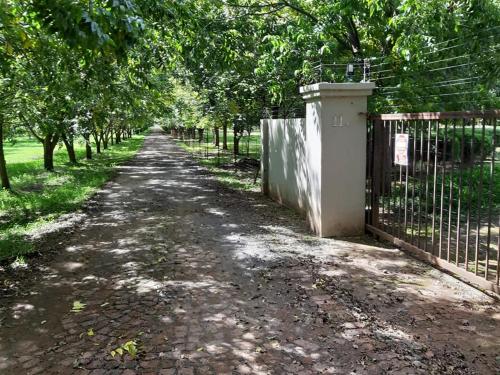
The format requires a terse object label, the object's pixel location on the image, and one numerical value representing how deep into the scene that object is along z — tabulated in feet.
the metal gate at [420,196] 17.24
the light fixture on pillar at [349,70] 25.88
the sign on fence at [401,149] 21.36
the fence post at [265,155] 40.37
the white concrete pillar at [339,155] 24.43
